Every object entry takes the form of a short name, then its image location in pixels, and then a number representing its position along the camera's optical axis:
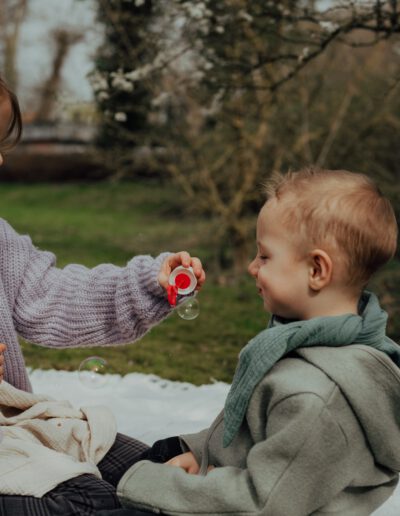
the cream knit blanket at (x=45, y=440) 1.60
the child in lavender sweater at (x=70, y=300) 1.87
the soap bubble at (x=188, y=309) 1.94
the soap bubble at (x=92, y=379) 2.90
